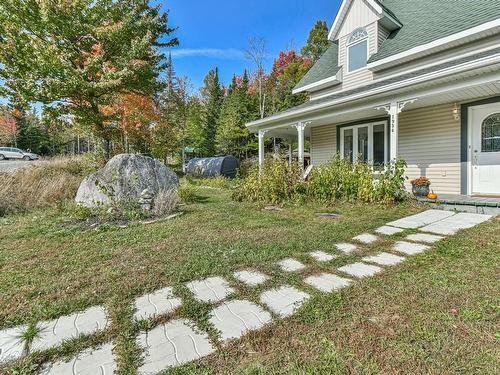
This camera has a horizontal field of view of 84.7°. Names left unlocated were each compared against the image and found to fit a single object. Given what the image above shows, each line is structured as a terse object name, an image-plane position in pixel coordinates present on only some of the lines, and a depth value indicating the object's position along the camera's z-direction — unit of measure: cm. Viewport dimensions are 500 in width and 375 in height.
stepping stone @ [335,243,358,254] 346
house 625
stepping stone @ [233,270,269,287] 259
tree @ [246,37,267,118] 2458
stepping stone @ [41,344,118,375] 154
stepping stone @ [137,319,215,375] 159
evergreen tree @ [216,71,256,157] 2447
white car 2395
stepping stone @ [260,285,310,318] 211
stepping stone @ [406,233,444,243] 379
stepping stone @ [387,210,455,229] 462
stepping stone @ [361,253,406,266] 303
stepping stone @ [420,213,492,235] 424
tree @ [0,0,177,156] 931
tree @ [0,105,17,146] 2984
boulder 576
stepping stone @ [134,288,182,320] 209
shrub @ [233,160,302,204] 734
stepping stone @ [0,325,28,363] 167
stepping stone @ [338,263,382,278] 275
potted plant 659
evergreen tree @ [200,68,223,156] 2750
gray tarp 1584
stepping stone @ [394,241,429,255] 336
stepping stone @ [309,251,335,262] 315
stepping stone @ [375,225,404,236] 419
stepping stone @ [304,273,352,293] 246
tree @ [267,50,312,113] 2422
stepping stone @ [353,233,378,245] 383
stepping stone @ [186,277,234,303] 231
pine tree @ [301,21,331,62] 2505
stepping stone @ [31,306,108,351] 179
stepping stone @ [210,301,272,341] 188
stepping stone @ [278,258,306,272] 288
